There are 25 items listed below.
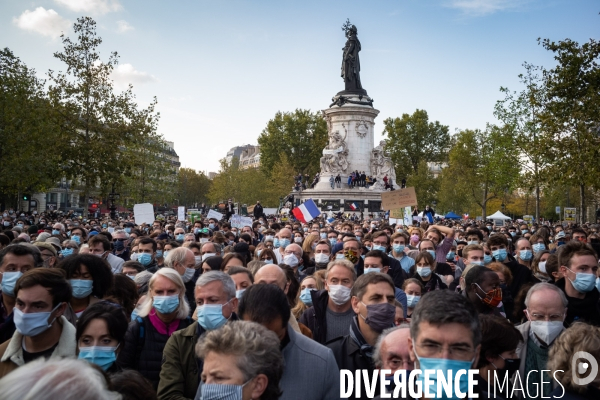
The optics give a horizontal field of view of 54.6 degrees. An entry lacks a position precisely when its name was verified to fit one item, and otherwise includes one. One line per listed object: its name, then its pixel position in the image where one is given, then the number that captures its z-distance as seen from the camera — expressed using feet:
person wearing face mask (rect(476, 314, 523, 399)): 12.40
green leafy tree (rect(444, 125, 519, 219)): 195.93
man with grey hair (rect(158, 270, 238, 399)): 13.25
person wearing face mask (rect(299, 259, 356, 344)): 17.61
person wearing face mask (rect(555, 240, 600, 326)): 18.93
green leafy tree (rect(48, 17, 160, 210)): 96.37
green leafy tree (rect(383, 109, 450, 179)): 259.19
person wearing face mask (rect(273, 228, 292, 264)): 39.50
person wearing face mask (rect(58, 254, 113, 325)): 17.94
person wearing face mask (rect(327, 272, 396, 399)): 13.50
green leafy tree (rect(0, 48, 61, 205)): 83.25
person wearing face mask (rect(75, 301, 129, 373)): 12.94
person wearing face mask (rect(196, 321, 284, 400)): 9.31
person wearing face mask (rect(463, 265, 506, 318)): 17.51
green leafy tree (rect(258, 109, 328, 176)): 249.14
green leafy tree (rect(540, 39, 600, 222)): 66.08
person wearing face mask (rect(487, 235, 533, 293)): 26.58
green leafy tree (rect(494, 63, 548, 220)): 94.60
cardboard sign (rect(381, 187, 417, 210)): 65.72
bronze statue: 154.61
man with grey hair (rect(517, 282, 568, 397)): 14.35
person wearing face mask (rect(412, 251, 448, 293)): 25.81
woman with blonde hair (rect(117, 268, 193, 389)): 14.88
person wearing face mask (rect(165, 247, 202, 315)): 23.41
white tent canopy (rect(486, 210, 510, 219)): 142.28
